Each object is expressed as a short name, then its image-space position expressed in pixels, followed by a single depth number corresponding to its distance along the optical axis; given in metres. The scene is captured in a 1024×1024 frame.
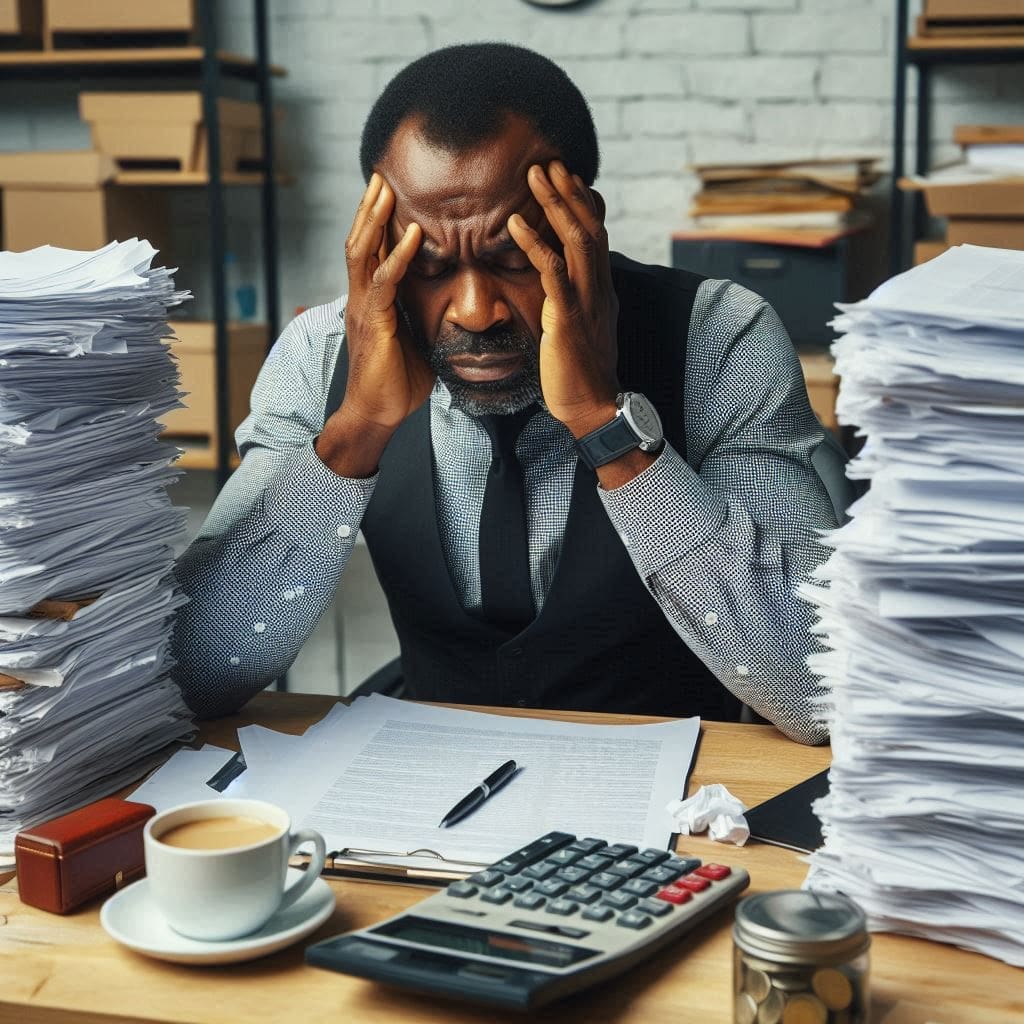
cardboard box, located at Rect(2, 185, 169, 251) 3.01
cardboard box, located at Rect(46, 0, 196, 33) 2.97
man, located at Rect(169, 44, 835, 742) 1.15
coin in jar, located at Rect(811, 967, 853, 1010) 0.57
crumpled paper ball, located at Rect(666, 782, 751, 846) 0.83
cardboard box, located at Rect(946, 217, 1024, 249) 2.41
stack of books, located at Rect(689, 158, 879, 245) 2.68
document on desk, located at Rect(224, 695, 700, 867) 0.83
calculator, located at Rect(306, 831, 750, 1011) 0.62
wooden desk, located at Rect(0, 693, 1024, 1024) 0.64
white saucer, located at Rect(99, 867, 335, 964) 0.68
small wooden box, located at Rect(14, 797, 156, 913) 0.75
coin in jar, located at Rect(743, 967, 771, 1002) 0.57
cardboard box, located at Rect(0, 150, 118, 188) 2.98
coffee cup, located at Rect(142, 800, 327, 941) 0.67
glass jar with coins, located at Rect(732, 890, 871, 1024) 0.57
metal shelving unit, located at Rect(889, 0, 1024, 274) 2.60
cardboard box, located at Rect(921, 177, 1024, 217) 2.40
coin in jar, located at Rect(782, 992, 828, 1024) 0.57
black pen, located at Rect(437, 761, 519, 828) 0.86
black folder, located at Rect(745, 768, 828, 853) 0.83
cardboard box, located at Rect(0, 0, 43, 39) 3.04
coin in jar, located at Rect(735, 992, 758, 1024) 0.58
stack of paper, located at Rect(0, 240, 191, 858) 0.88
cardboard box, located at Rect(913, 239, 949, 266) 2.57
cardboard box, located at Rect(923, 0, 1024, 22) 2.55
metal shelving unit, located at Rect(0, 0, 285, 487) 2.98
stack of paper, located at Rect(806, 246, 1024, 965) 0.65
